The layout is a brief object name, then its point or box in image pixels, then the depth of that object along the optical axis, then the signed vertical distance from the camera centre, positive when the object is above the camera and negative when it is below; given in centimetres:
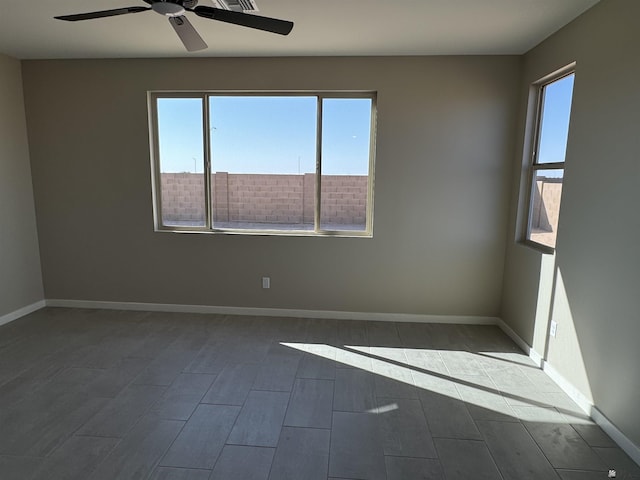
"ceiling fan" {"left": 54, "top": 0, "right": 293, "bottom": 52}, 178 +82
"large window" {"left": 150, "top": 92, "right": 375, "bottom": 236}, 368 +20
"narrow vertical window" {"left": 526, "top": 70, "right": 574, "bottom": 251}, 281 +23
